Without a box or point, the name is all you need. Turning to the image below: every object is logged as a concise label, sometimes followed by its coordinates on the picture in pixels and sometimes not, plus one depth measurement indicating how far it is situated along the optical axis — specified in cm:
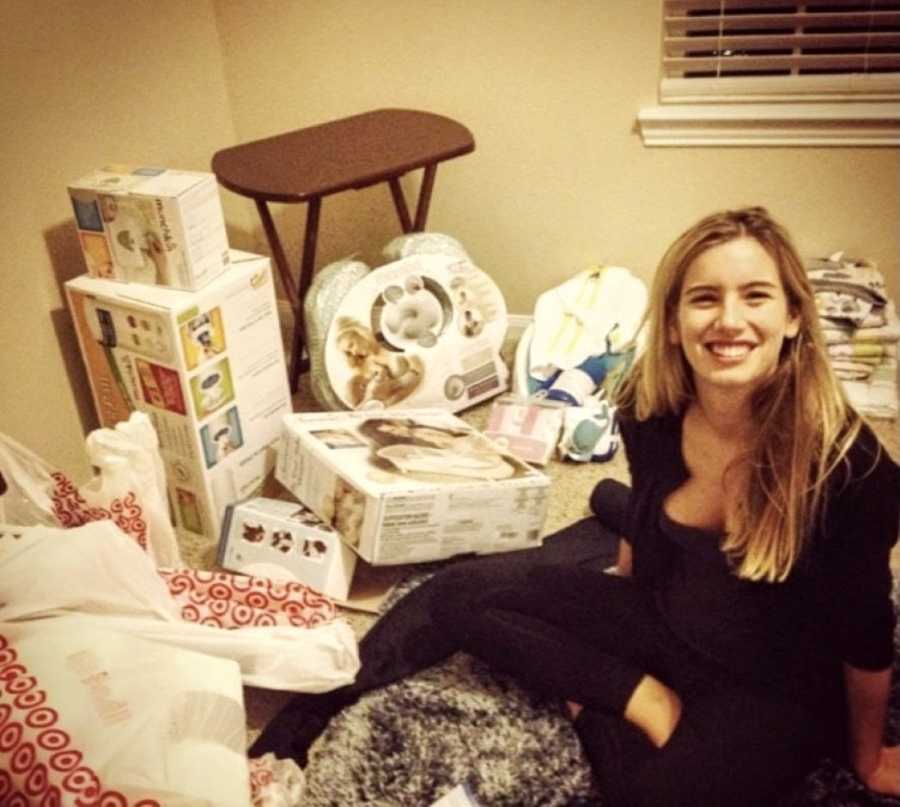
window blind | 201
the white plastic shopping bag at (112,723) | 100
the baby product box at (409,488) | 151
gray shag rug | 121
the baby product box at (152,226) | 159
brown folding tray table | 183
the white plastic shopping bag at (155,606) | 117
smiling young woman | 105
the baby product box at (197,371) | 160
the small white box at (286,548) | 154
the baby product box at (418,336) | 193
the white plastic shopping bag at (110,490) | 138
